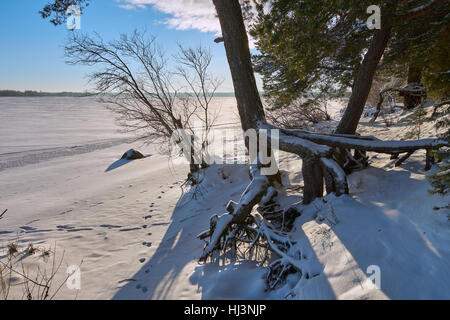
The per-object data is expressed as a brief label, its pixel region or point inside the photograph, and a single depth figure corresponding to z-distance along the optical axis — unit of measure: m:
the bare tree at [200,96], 9.64
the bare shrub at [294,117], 12.95
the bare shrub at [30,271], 3.25
